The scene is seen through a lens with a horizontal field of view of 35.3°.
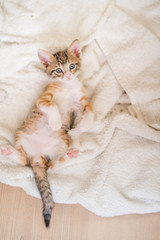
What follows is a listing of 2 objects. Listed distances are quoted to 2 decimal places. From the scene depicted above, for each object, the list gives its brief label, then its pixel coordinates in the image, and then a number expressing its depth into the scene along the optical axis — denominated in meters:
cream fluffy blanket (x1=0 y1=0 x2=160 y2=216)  1.34
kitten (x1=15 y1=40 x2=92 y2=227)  1.35
